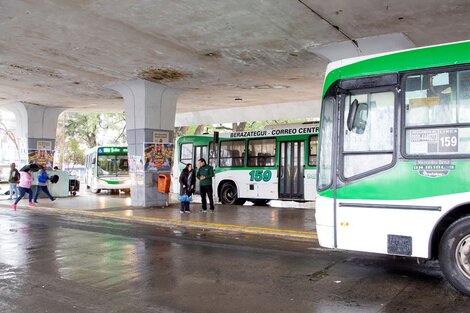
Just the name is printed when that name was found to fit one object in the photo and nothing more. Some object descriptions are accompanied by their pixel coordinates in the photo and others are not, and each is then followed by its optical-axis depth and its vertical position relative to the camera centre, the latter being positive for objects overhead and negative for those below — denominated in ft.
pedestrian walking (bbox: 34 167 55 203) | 64.13 -1.56
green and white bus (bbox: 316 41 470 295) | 18.90 +0.72
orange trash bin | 57.00 -1.66
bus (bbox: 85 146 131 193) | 88.74 +0.40
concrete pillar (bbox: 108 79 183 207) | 57.16 +6.47
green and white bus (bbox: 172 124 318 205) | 54.49 +1.24
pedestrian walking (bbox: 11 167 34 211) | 57.06 -1.66
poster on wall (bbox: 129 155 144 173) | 57.57 +0.83
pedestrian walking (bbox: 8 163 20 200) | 65.31 -1.00
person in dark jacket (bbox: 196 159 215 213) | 49.83 -1.20
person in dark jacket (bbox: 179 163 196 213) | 48.91 -1.65
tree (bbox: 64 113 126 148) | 145.28 +14.74
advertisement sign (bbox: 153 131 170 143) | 58.15 +4.60
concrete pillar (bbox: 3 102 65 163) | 75.51 +7.66
